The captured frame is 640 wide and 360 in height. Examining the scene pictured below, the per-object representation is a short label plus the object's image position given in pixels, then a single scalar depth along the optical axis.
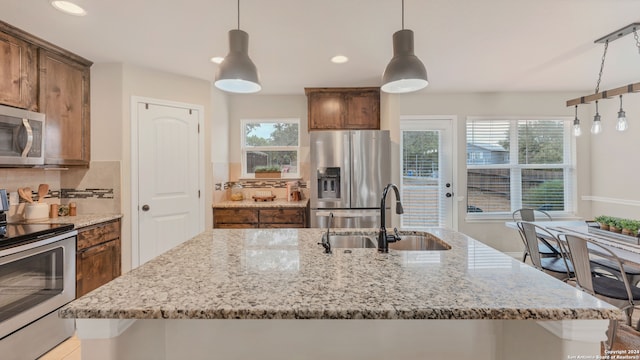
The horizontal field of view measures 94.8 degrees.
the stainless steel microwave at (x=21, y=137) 2.17
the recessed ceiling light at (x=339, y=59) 2.91
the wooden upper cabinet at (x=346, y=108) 3.90
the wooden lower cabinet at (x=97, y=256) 2.44
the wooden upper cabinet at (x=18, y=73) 2.22
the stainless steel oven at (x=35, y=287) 1.83
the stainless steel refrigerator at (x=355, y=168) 3.52
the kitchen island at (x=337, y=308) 0.89
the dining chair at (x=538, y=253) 2.60
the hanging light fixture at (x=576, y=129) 2.82
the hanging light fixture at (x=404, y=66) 1.59
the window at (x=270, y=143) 4.38
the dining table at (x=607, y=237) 2.05
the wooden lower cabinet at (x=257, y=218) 3.61
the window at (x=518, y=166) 4.29
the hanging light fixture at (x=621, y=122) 2.44
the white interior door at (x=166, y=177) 3.11
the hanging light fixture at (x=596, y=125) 2.57
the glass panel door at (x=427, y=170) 4.31
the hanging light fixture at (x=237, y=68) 1.59
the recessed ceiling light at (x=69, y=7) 1.98
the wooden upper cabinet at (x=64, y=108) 2.57
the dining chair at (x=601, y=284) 2.02
